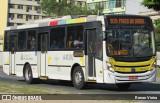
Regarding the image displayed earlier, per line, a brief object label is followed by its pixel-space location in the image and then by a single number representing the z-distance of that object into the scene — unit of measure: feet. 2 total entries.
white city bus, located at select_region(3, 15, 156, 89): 60.23
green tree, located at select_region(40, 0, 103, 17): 274.36
